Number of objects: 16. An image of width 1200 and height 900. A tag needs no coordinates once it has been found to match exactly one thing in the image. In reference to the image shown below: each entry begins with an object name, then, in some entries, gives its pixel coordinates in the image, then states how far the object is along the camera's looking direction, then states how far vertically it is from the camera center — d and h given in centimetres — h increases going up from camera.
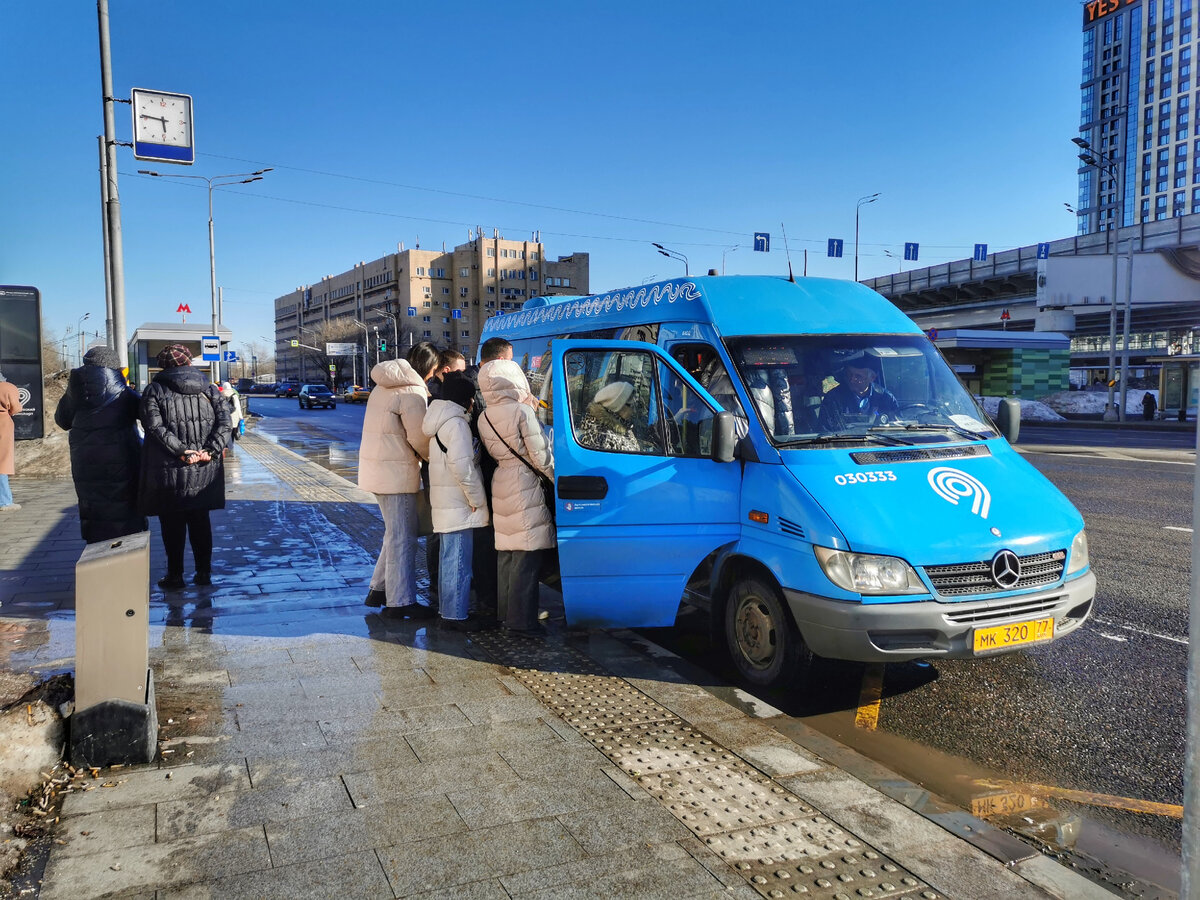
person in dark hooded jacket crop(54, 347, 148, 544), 636 -30
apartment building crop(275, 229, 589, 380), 13250 +1750
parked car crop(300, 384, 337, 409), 5422 +11
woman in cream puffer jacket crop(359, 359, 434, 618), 621 -44
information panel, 1102 +77
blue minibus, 434 -53
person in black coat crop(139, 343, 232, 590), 654 -32
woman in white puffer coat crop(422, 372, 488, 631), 577 -64
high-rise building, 12169 +4115
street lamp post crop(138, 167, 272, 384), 2999 +556
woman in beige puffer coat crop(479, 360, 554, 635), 555 -49
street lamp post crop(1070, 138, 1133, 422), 3400 +674
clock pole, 1148 +301
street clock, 1101 +344
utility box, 368 -109
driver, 517 -4
